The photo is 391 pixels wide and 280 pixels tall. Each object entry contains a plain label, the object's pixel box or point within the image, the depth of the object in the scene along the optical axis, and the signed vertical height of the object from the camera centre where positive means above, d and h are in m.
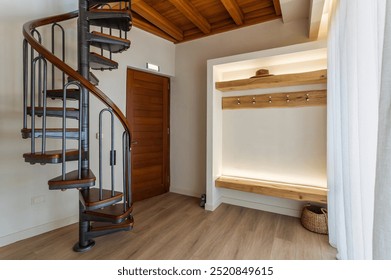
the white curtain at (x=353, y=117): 1.04 +0.15
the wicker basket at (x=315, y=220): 2.34 -1.06
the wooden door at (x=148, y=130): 3.41 +0.14
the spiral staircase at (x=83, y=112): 1.67 +0.24
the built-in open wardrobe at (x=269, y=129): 2.63 +0.15
